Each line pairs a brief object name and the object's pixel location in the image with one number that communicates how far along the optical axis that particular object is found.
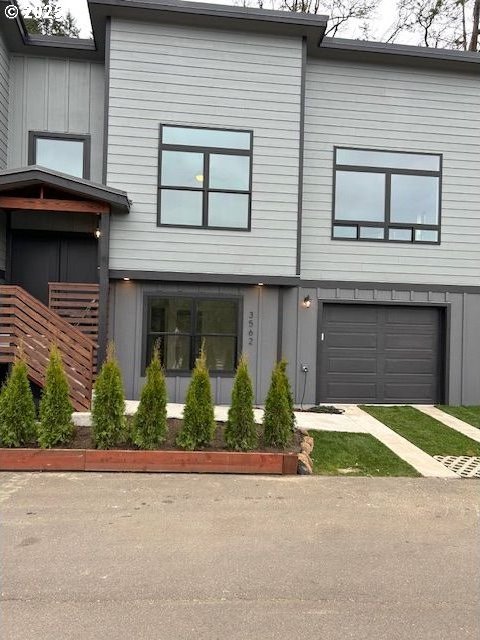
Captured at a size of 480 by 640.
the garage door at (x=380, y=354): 9.72
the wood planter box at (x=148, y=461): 5.19
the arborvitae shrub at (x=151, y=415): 5.44
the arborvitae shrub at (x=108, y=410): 5.43
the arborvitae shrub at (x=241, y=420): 5.55
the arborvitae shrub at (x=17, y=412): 5.32
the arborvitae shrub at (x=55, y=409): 5.34
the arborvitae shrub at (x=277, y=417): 5.74
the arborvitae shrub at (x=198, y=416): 5.50
